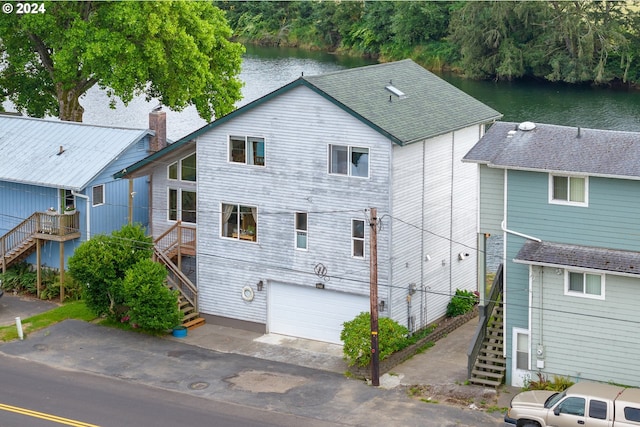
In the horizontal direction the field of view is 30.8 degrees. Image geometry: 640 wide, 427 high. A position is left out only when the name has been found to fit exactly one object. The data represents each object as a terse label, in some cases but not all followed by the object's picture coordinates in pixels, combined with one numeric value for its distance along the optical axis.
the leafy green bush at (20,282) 45.03
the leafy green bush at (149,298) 39.19
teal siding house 32.47
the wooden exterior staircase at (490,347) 34.84
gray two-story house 37.91
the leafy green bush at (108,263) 40.19
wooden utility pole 34.53
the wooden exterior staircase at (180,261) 41.62
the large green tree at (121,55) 54.97
